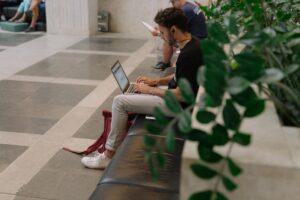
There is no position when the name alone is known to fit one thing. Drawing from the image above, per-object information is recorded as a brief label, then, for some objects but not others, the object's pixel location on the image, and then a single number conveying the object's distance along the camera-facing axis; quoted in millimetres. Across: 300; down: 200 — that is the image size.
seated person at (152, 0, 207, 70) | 5062
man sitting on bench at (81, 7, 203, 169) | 3066
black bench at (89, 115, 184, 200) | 2053
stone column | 9125
